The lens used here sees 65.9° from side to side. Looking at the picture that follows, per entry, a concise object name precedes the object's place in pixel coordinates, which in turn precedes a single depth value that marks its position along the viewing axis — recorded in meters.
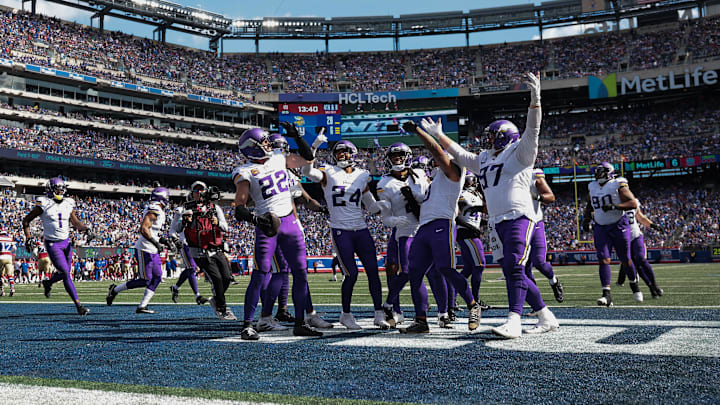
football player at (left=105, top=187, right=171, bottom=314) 9.20
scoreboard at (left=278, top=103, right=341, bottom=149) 50.22
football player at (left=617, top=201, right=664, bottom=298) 9.20
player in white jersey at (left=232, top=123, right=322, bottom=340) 5.61
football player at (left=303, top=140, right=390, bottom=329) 6.54
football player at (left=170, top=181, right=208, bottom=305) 8.95
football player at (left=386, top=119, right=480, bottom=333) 5.82
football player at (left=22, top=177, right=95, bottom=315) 8.78
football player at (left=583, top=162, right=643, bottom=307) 8.58
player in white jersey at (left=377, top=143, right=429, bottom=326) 6.73
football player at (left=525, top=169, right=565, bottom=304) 6.68
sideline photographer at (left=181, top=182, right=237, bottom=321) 8.04
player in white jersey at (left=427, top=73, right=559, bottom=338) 5.21
